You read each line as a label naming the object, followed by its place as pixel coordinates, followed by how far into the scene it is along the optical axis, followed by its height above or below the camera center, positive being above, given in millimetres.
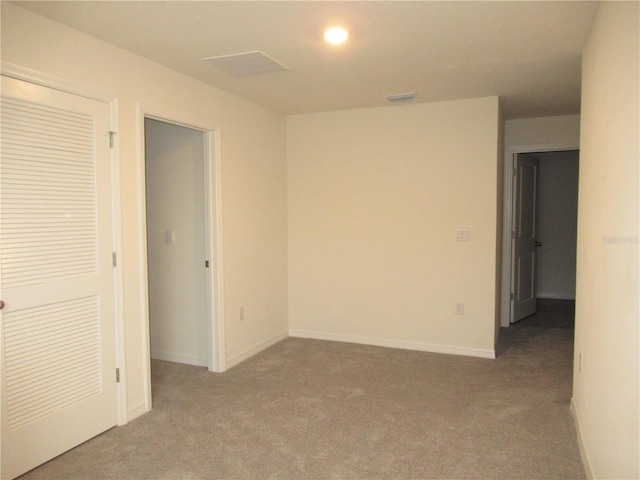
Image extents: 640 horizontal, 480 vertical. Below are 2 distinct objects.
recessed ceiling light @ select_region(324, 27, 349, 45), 2742 +1096
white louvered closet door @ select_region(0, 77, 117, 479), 2455 -311
